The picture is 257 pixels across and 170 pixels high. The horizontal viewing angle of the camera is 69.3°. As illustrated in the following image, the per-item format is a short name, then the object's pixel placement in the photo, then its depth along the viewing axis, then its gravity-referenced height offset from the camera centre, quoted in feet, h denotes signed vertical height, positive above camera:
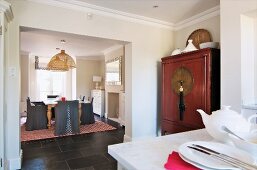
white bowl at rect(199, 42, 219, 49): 10.04 +2.17
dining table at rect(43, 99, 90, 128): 16.62 -2.22
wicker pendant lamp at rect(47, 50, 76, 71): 17.25 +2.21
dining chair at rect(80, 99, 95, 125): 17.92 -2.68
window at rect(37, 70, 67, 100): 29.01 +0.40
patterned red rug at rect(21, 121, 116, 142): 13.93 -3.85
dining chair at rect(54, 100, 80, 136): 14.61 -2.59
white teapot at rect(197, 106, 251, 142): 2.93 -0.62
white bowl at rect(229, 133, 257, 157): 2.33 -0.79
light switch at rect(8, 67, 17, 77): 8.60 +0.66
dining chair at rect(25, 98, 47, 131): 15.84 -2.74
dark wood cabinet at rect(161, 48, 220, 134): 9.08 -0.23
